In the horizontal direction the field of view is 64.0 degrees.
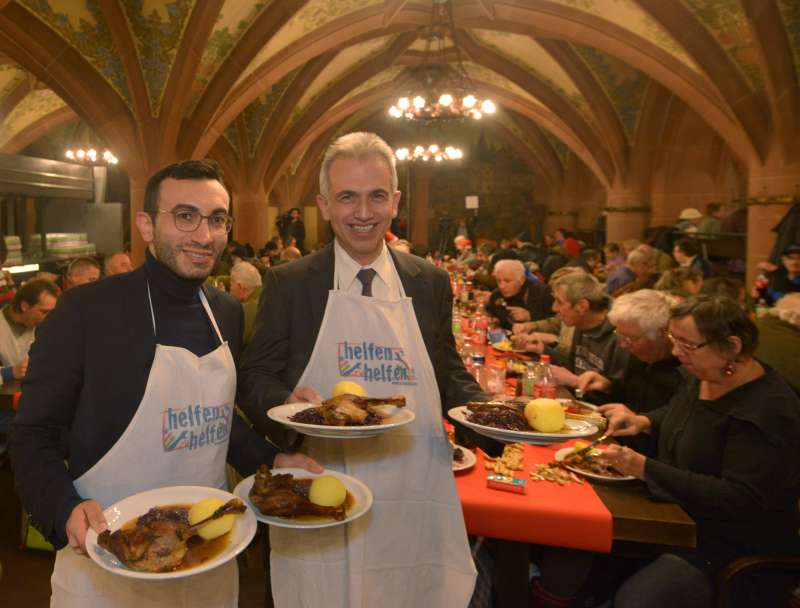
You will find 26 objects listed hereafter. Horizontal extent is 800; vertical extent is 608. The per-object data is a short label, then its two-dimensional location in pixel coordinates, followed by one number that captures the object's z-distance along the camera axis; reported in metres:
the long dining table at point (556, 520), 2.13
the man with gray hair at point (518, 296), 6.58
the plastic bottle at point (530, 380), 3.50
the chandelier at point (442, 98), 9.41
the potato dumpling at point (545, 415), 1.81
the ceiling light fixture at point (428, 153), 14.23
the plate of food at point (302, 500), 1.49
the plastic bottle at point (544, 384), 3.45
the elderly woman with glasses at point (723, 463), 2.21
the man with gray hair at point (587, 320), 3.91
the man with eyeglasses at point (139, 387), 1.55
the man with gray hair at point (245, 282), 5.38
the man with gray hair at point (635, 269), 7.42
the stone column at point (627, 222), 14.29
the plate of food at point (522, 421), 1.71
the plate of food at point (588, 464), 2.44
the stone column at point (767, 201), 8.96
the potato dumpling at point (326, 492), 1.54
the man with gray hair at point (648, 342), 3.12
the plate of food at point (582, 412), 2.00
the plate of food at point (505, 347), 5.19
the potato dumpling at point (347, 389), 1.69
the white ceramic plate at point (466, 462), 2.49
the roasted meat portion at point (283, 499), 1.51
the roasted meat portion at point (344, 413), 1.52
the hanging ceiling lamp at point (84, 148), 16.31
